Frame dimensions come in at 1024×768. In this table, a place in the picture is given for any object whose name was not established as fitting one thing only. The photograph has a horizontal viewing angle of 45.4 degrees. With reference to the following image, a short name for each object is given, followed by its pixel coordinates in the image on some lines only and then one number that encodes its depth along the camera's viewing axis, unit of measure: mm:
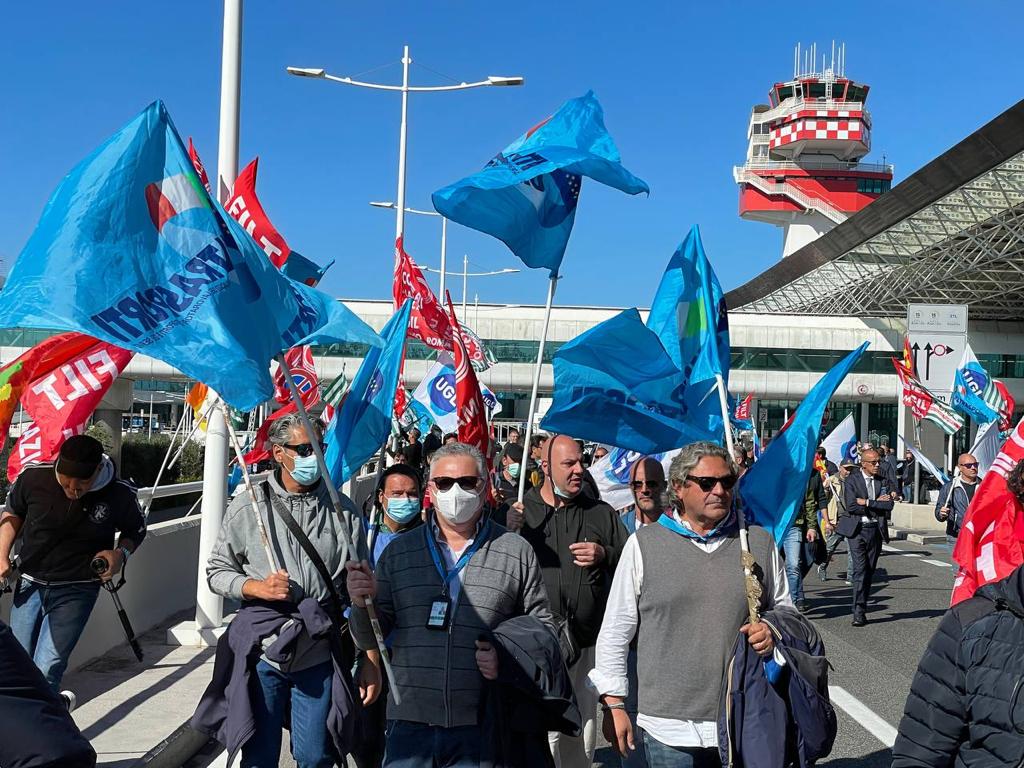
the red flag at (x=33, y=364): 7922
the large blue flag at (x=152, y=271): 4207
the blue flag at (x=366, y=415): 6512
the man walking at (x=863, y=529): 11789
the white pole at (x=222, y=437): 9539
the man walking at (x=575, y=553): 5504
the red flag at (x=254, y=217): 9914
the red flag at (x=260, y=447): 11927
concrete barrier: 8711
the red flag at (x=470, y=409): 10336
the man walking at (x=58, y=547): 6121
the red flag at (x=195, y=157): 8453
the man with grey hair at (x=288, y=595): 4812
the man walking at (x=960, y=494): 12398
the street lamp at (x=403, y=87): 21594
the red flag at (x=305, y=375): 13419
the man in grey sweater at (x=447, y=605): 3949
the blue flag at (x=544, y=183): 7078
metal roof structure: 31594
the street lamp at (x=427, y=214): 34656
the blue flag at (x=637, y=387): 6797
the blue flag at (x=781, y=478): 5723
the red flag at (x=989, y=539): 5148
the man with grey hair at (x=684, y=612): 4121
